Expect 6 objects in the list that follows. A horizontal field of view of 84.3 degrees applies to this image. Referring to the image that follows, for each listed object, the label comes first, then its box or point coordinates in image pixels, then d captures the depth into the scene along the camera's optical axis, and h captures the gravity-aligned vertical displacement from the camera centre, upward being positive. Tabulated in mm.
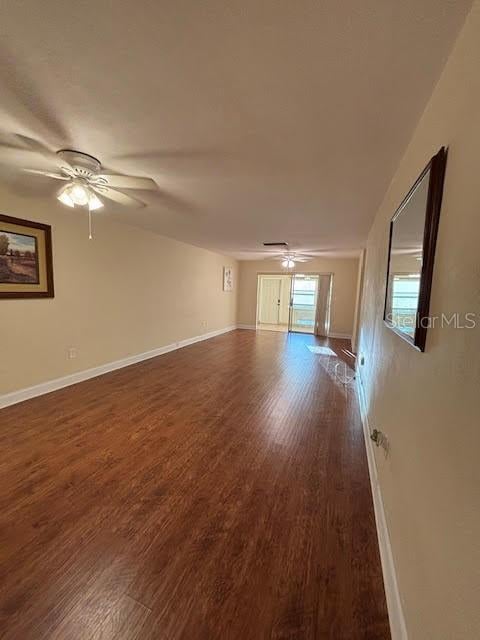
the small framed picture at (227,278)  7375 +389
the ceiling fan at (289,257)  6180 +977
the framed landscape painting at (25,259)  2707 +269
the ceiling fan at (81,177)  1815 +862
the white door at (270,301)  9492 -254
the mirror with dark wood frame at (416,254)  979 +210
